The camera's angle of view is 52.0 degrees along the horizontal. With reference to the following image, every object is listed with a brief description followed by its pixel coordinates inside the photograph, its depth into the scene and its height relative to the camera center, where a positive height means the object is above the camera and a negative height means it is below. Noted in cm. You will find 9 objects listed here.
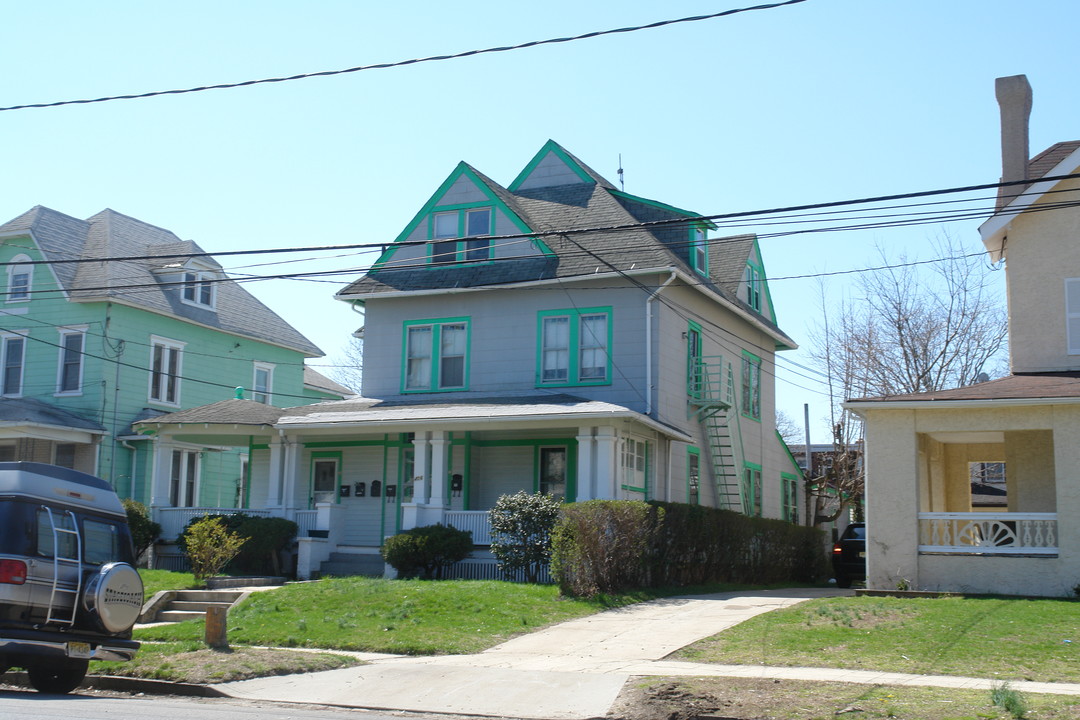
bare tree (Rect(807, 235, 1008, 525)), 3575 +478
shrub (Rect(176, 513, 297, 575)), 2353 -90
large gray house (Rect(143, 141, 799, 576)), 2409 +289
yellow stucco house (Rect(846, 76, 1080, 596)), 1805 +142
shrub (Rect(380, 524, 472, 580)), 2195 -96
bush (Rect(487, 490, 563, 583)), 2092 -55
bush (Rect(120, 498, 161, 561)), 2445 -69
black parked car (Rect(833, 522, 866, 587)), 2525 -109
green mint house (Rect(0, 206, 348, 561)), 3177 +428
